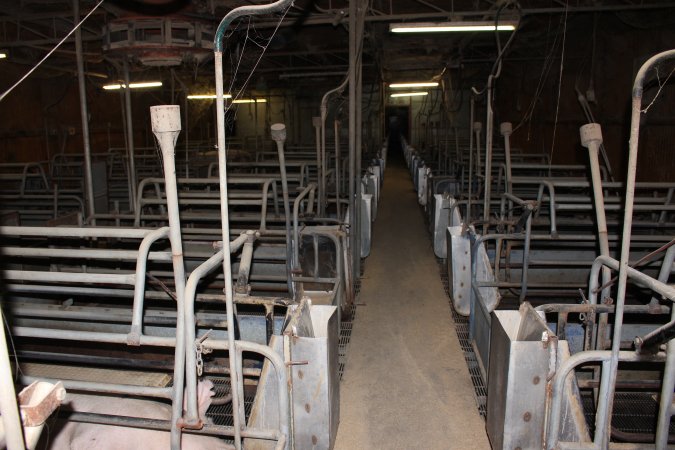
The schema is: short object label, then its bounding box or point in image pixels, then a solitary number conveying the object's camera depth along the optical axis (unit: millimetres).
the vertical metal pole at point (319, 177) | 5328
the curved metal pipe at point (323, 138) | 5105
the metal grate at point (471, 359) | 3554
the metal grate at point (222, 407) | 3380
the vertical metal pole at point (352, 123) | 5093
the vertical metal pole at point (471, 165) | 5467
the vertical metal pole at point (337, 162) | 5477
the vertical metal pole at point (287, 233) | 3793
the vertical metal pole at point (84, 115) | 4582
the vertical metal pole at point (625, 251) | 1747
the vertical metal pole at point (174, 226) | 1834
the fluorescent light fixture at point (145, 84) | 9701
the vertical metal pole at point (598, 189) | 2277
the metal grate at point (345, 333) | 4199
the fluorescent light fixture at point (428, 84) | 11857
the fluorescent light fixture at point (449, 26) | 4992
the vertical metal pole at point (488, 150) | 4461
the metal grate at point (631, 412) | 3141
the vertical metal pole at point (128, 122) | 5051
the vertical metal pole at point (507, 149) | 5031
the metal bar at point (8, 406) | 1092
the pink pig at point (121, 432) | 2312
